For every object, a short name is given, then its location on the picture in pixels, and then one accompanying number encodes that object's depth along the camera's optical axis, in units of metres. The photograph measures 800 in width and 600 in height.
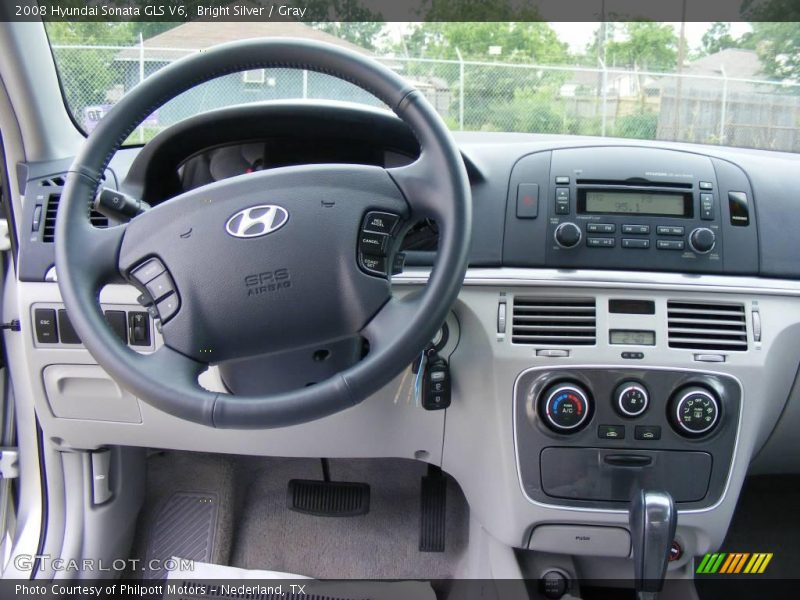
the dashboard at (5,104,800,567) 1.44
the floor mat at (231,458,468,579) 2.04
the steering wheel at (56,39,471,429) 1.10
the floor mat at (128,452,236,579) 2.08
